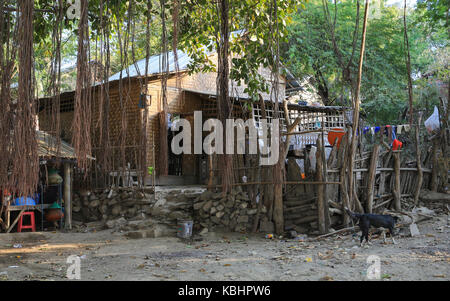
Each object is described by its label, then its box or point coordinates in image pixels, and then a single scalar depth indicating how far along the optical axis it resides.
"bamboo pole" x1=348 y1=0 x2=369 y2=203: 7.18
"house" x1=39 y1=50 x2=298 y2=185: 12.84
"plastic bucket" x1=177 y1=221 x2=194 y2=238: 9.09
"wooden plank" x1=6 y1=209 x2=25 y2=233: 9.77
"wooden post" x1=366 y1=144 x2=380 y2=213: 9.38
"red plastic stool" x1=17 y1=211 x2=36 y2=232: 10.02
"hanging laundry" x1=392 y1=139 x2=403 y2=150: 10.11
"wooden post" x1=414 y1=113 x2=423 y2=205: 10.76
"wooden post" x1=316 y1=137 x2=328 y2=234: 8.74
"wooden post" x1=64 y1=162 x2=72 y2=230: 10.59
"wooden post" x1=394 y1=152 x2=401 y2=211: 10.17
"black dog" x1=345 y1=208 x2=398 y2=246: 7.61
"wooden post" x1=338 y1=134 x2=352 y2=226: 8.85
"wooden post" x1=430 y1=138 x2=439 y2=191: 11.29
